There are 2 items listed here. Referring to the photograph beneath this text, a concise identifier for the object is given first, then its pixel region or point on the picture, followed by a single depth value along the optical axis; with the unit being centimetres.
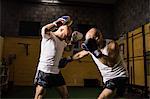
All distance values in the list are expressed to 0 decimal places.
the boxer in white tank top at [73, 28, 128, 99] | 228
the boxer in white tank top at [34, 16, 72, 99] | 272
